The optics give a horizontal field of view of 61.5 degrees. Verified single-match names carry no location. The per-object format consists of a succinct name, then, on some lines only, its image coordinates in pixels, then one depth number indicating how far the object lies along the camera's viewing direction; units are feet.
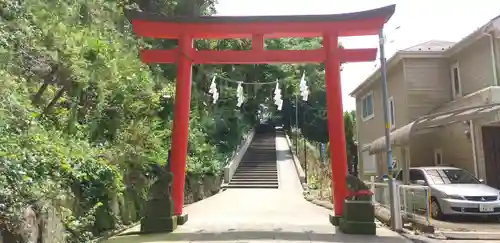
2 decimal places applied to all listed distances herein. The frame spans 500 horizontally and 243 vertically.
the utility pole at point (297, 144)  109.27
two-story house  45.21
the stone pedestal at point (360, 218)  30.35
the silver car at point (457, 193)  36.19
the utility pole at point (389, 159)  32.17
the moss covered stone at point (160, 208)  32.12
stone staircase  81.46
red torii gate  33.88
